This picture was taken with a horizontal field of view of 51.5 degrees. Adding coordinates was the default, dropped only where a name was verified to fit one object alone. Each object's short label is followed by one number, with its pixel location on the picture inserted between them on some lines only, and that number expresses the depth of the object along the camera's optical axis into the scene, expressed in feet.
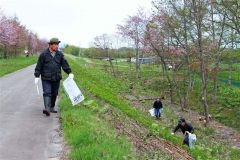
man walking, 20.13
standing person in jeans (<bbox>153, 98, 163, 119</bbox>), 44.04
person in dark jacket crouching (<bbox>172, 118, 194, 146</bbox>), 30.83
